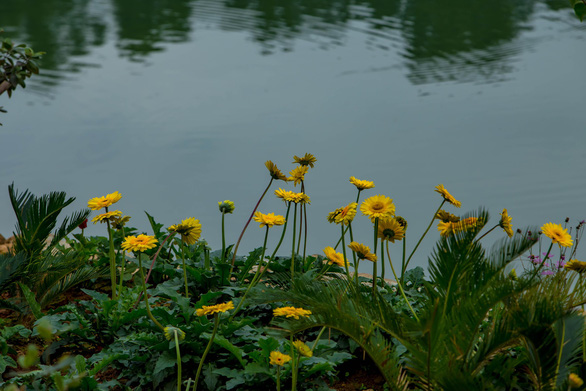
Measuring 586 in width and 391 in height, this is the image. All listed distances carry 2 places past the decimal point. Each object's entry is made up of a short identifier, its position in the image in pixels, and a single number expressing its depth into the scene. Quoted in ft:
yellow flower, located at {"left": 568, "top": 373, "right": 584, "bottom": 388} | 12.95
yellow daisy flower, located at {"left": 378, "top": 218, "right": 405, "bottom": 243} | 18.94
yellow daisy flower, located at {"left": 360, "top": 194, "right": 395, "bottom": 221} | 18.42
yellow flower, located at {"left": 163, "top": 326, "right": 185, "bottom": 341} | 16.59
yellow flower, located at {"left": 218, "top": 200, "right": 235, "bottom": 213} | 22.30
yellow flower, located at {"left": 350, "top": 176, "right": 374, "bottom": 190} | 21.63
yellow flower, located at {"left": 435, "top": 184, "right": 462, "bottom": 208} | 21.07
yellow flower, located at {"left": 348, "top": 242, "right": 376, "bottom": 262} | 18.74
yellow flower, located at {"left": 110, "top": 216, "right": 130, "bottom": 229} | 21.50
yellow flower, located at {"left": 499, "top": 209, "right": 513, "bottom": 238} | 19.48
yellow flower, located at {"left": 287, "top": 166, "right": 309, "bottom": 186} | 22.53
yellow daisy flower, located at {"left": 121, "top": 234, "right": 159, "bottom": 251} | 18.49
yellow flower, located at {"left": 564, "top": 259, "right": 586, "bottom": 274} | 17.70
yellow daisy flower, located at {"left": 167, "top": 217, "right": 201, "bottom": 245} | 18.90
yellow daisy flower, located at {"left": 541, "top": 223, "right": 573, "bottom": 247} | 18.65
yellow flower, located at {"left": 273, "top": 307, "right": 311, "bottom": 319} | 15.79
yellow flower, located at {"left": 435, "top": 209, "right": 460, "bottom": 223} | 20.21
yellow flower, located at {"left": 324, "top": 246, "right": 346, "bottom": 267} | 20.12
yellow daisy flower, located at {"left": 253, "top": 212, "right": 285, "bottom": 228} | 20.22
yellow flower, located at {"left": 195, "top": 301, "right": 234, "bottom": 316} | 16.22
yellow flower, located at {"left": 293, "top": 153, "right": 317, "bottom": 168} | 22.61
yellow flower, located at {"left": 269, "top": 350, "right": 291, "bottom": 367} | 15.40
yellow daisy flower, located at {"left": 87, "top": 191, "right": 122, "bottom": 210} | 20.93
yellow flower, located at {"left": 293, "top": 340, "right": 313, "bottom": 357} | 15.11
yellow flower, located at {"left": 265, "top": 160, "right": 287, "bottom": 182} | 21.81
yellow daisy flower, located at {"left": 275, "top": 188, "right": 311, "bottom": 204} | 20.97
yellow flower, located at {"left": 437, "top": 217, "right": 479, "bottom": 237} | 17.40
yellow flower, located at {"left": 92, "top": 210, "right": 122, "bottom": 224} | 20.15
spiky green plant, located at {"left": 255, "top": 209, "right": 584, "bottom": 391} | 14.32
